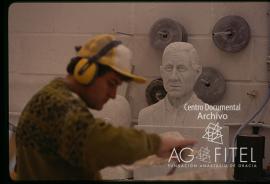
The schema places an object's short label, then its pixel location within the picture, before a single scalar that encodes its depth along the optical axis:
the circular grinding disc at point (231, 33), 4.16
